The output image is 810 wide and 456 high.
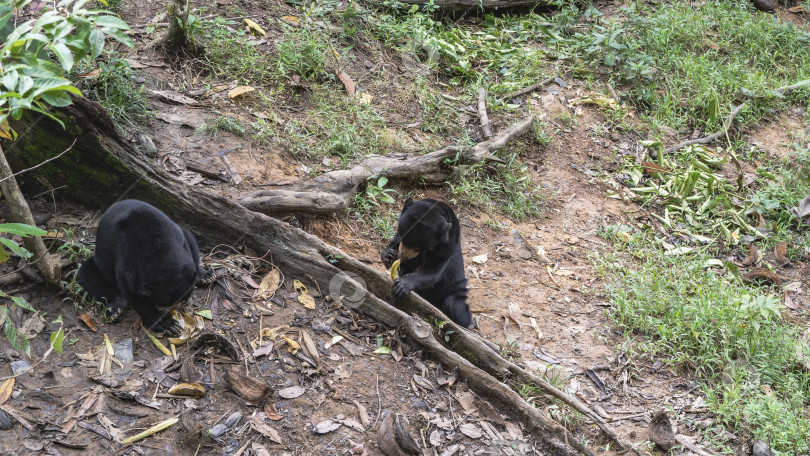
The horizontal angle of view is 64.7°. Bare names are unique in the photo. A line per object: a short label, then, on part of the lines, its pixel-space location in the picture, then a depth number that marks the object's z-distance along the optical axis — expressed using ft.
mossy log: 15.35
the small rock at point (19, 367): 12.47
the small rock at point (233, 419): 12.61
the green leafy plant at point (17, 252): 10.23
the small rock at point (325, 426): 13.07
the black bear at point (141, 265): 13.57
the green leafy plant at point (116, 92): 18.82
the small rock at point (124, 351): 13.42
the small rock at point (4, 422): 11.36
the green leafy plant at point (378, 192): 20.72
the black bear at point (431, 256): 16.61
